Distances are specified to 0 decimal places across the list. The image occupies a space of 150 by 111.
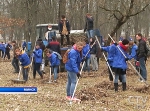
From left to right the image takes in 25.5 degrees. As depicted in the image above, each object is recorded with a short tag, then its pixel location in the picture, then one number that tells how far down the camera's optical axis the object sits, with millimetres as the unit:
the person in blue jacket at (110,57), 11620
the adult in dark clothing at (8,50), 31447
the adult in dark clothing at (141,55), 12898
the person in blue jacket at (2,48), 33081
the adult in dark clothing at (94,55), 18406
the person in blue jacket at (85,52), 17181
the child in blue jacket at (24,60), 13973
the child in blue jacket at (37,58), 15392
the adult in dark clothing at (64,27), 18375
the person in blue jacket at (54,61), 14320
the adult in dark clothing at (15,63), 18766
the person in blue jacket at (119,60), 11328
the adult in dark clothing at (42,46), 17606
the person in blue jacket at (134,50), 14942
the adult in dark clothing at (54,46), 16516
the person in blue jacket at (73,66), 9398
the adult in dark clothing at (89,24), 18806
